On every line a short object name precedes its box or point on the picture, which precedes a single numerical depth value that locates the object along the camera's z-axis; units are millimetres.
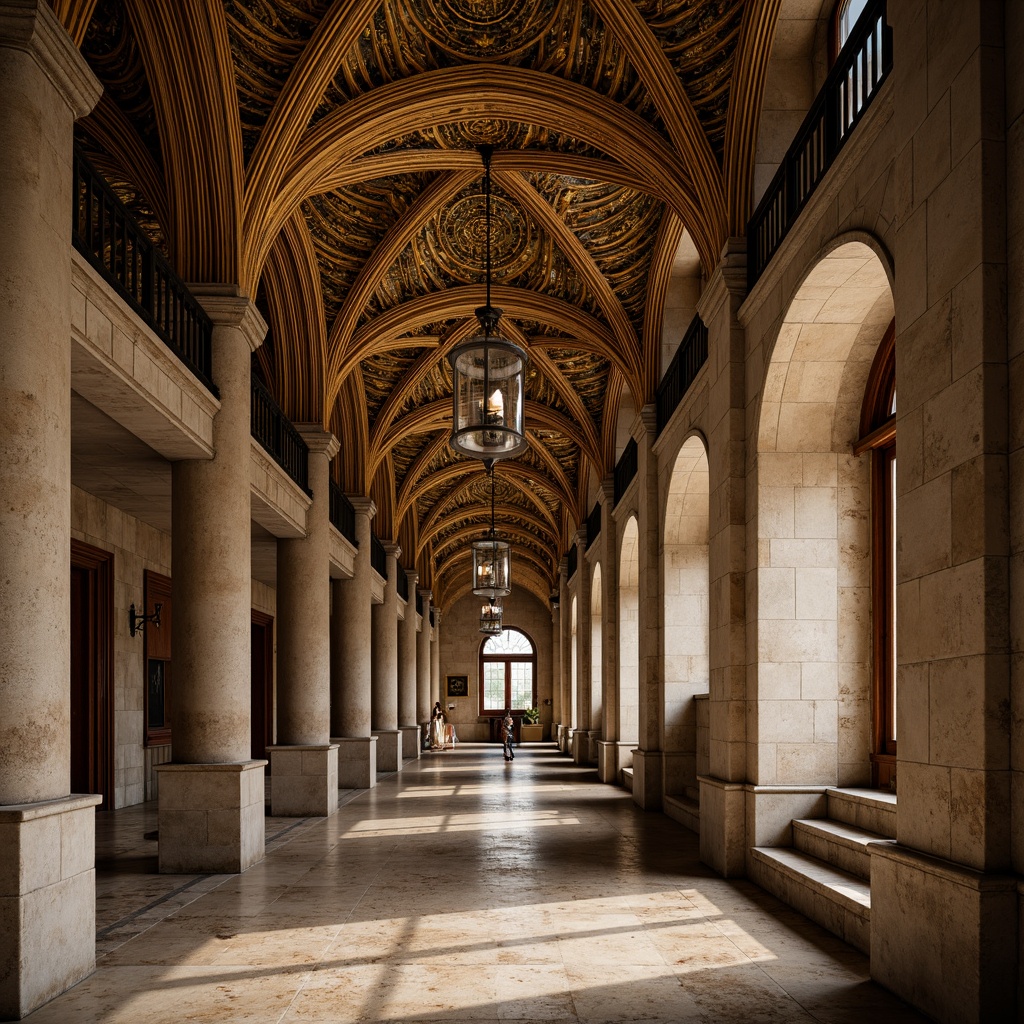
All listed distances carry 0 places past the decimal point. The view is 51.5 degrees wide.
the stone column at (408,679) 29094
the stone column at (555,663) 35244
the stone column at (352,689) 18000
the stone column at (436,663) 42062
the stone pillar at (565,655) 31797
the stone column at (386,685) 23094
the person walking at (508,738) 26656
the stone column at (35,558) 5242
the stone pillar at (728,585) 9180
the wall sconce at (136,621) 14851
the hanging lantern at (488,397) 9820
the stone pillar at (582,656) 24500
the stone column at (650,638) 14523
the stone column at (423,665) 35625
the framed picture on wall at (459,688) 46719
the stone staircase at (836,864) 6574
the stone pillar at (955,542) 4621
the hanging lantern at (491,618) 28664
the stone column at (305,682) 13820
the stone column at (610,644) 19375
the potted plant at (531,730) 42281
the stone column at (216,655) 9430
